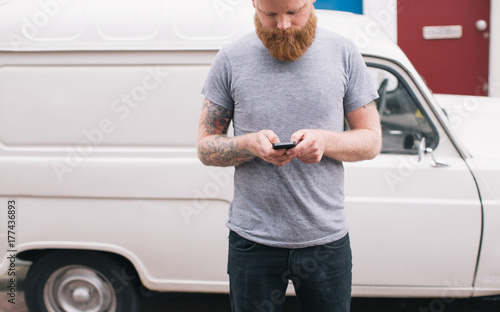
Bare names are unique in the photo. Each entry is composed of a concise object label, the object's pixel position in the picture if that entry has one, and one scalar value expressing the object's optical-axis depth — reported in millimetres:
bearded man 1593
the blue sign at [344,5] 6574
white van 2637
